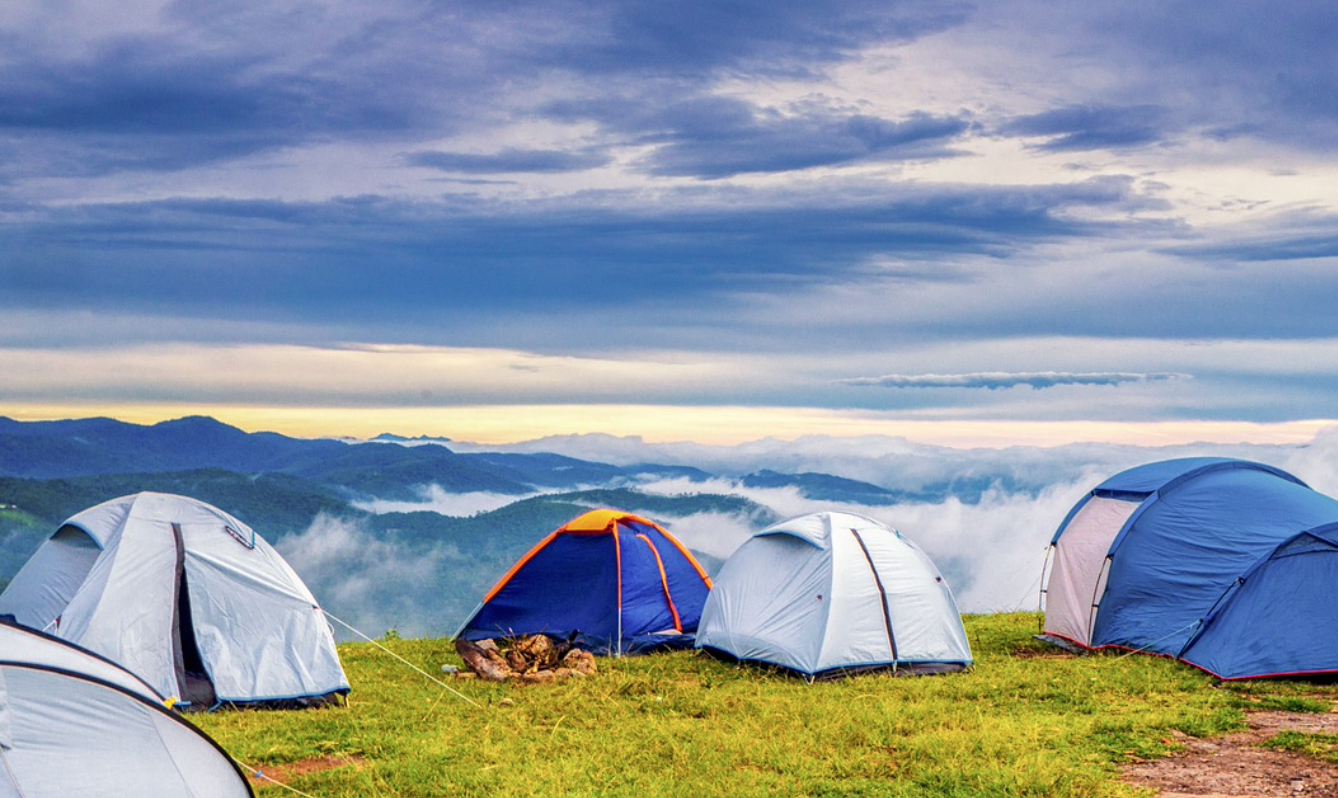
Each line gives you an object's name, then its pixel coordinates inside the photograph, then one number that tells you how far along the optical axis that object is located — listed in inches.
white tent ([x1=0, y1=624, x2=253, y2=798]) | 279.7
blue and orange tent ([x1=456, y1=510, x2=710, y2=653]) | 632.4
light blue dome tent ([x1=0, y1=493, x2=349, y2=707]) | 476.7
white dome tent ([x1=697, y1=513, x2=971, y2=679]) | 547.8
